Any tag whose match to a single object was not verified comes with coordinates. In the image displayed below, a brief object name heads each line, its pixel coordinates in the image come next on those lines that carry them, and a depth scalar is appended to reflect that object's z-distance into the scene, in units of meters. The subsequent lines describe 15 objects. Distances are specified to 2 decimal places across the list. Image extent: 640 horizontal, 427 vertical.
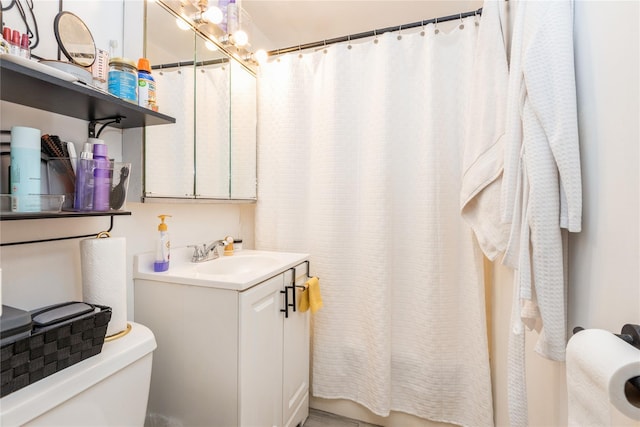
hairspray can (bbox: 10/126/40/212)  0.74
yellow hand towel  1.50
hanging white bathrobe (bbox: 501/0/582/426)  0.75
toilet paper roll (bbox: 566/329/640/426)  0.48
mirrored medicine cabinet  1.25
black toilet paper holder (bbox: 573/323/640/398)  0.55
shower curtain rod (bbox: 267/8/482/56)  1.52
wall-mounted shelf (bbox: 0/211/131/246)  0.67
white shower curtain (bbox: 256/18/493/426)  1.54
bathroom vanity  1.10
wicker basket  0.61
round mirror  0.92
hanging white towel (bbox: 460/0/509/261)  1.22
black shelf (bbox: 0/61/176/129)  0.69
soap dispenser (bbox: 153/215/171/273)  1.24
